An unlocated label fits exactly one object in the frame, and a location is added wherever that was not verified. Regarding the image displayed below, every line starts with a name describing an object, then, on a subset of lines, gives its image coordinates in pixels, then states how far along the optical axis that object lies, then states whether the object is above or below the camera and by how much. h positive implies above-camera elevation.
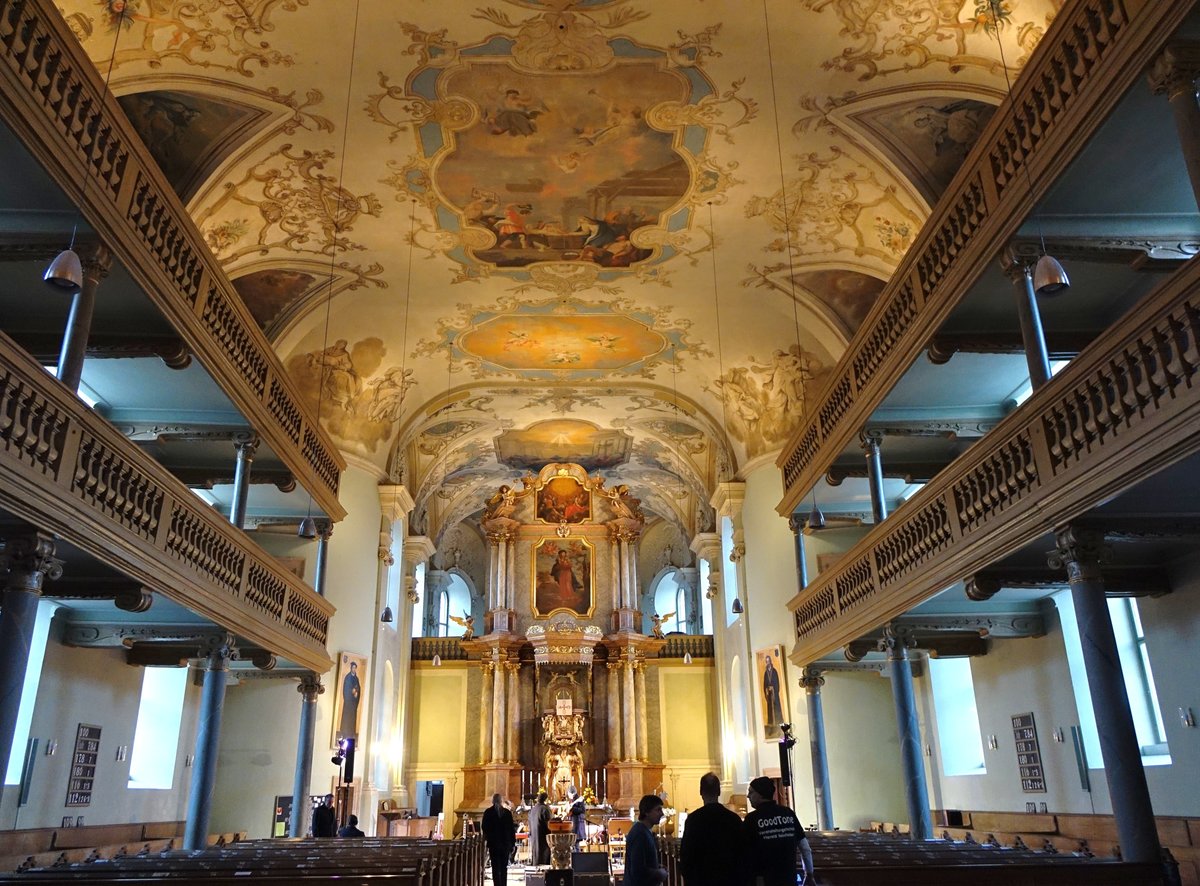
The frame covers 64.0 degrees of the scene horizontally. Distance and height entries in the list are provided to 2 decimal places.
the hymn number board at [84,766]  14.02 +0.60
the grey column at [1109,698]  7.85 +0.71
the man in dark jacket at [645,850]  7.16 -0.39
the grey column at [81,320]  9.20 +4.50
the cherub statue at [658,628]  31.48 +5.21
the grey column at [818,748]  17.40 +0.79
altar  29.83 +4.55
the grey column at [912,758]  13.20 +0.43
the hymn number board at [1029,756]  14.18 +0.46
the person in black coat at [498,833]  12.32 -0.41
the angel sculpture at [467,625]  31.23 +5.41
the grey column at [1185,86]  7.06 +4.87
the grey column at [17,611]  7.91 +1.57
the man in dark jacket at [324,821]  16.47 -0.28
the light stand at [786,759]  16.77 +0.59
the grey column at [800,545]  19.20 +4.70
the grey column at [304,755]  17.58 +0.86
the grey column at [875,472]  14.63 +4.59
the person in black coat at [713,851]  5.93 -0.32
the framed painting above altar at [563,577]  33.09 +7.24
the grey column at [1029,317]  9.73 +4.59
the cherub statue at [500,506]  32.79 +9.51
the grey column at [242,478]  14.34 +4.64
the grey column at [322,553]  18.89 +4.75
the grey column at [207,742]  13.43 +0.86
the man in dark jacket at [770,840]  6.09 -0.28
